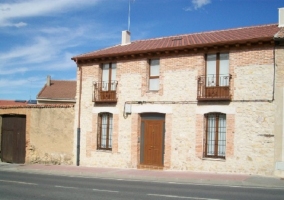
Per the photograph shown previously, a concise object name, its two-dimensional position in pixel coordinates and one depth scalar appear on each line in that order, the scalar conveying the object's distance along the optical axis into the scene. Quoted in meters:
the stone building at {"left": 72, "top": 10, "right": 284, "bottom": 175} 15.27
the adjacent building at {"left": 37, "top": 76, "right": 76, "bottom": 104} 42.44
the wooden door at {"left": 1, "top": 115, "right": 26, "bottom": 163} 22.56
